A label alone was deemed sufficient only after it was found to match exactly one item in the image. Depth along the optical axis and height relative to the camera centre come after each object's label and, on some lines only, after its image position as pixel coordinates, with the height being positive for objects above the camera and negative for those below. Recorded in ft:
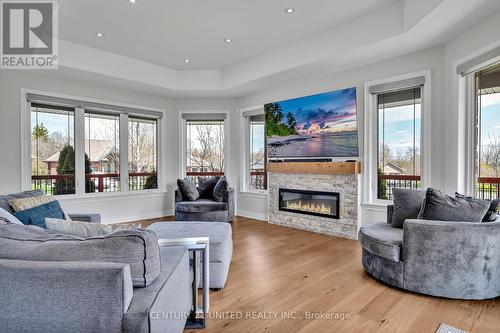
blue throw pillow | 7.98 -1.44
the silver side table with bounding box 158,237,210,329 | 6.01 -2.42
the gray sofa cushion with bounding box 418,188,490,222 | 8.21 -1.31
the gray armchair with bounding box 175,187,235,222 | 16.31 -2.67
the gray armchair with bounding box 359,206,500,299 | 7.55 -2.61
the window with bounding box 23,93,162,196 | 15.12 +1.13
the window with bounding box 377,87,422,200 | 12.91 +1.17
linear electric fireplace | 14.97 -2.13
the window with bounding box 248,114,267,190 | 19.57 +0.84
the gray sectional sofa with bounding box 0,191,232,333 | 3.62 -1.58
